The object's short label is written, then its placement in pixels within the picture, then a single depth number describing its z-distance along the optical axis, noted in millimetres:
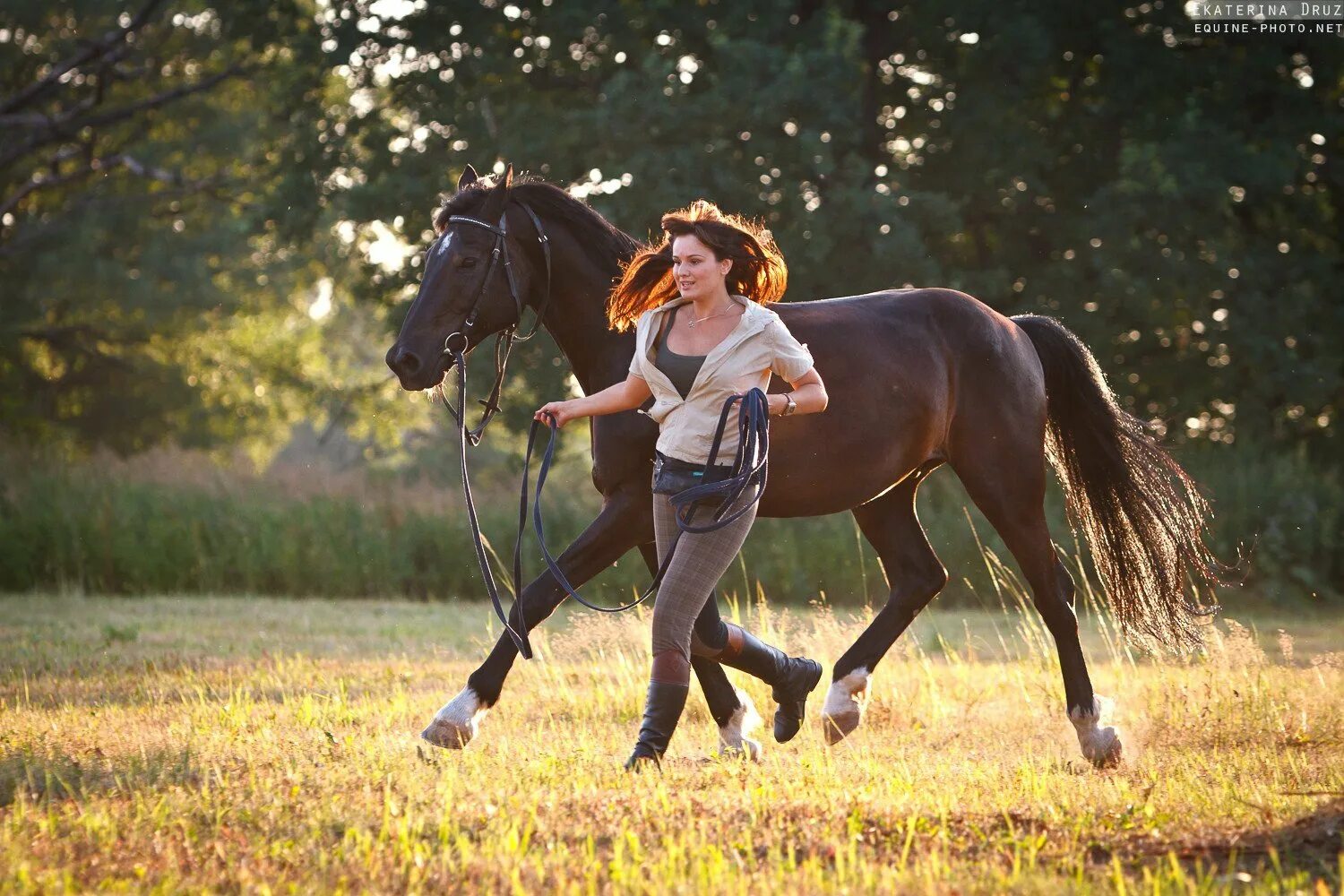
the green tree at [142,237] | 50062
